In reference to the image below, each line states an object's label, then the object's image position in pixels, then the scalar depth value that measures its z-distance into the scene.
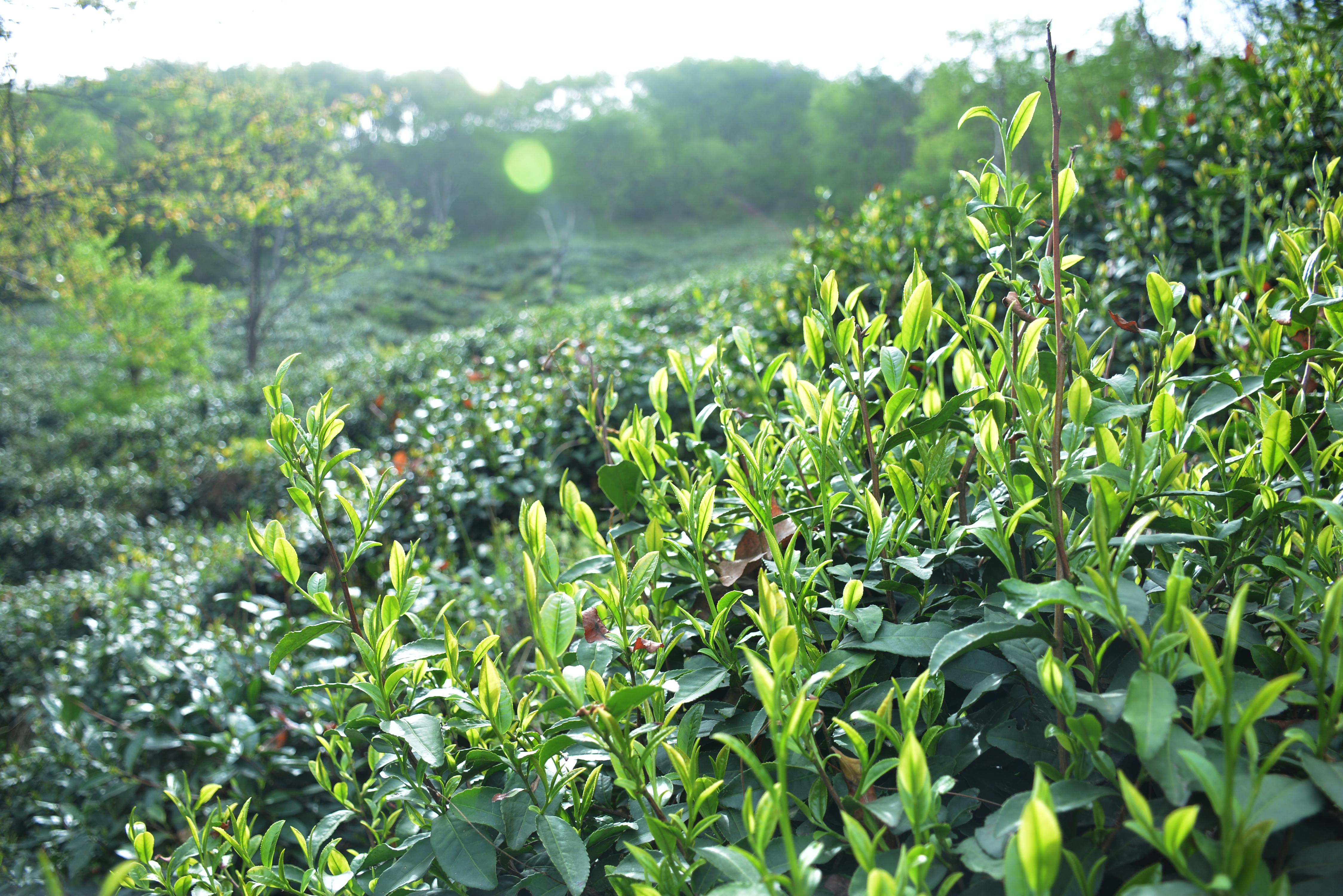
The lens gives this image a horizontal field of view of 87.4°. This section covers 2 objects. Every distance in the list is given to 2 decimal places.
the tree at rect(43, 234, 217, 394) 12.01
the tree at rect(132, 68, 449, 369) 9.46
